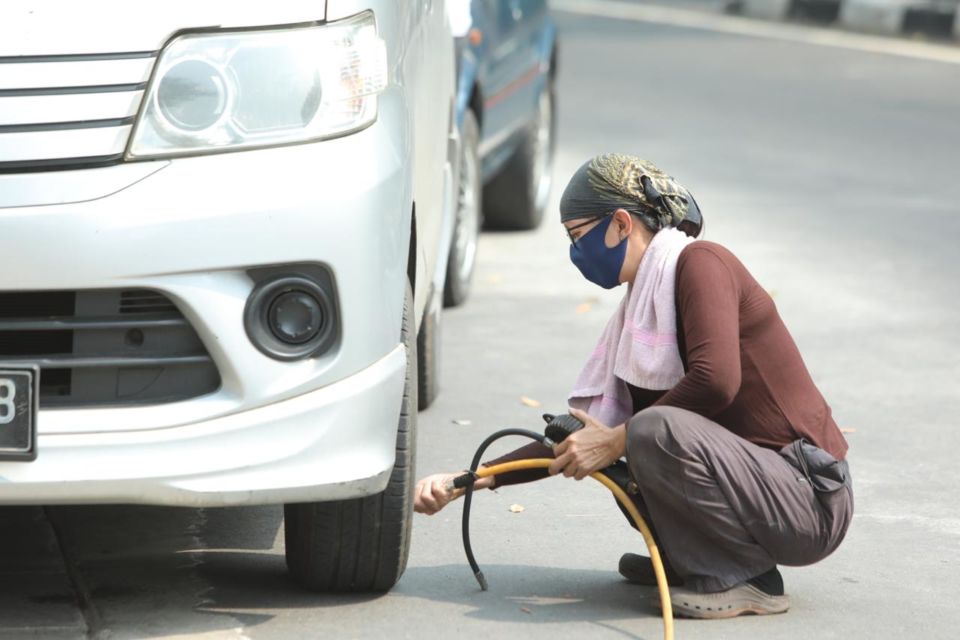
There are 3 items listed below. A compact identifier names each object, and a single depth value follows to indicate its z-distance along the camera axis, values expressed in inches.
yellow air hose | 274.9
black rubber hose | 296.4
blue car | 553.9
